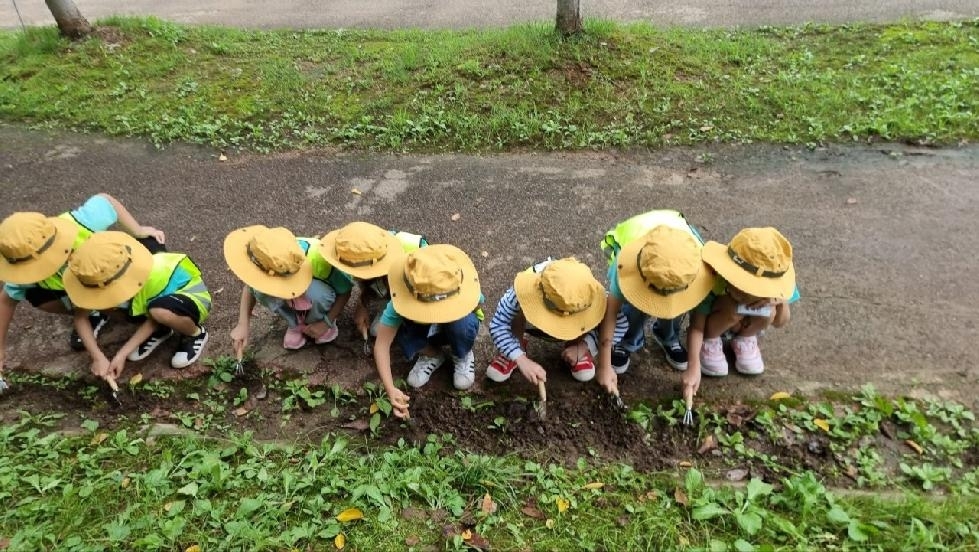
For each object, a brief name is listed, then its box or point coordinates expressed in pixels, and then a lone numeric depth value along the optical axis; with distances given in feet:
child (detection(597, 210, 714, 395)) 9.36
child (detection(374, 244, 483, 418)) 9.78
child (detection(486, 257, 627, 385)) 9.73
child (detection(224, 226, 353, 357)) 10.75
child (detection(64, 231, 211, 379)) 10.83
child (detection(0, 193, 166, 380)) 11.01
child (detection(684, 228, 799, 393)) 9.59
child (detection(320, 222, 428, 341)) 10.64
